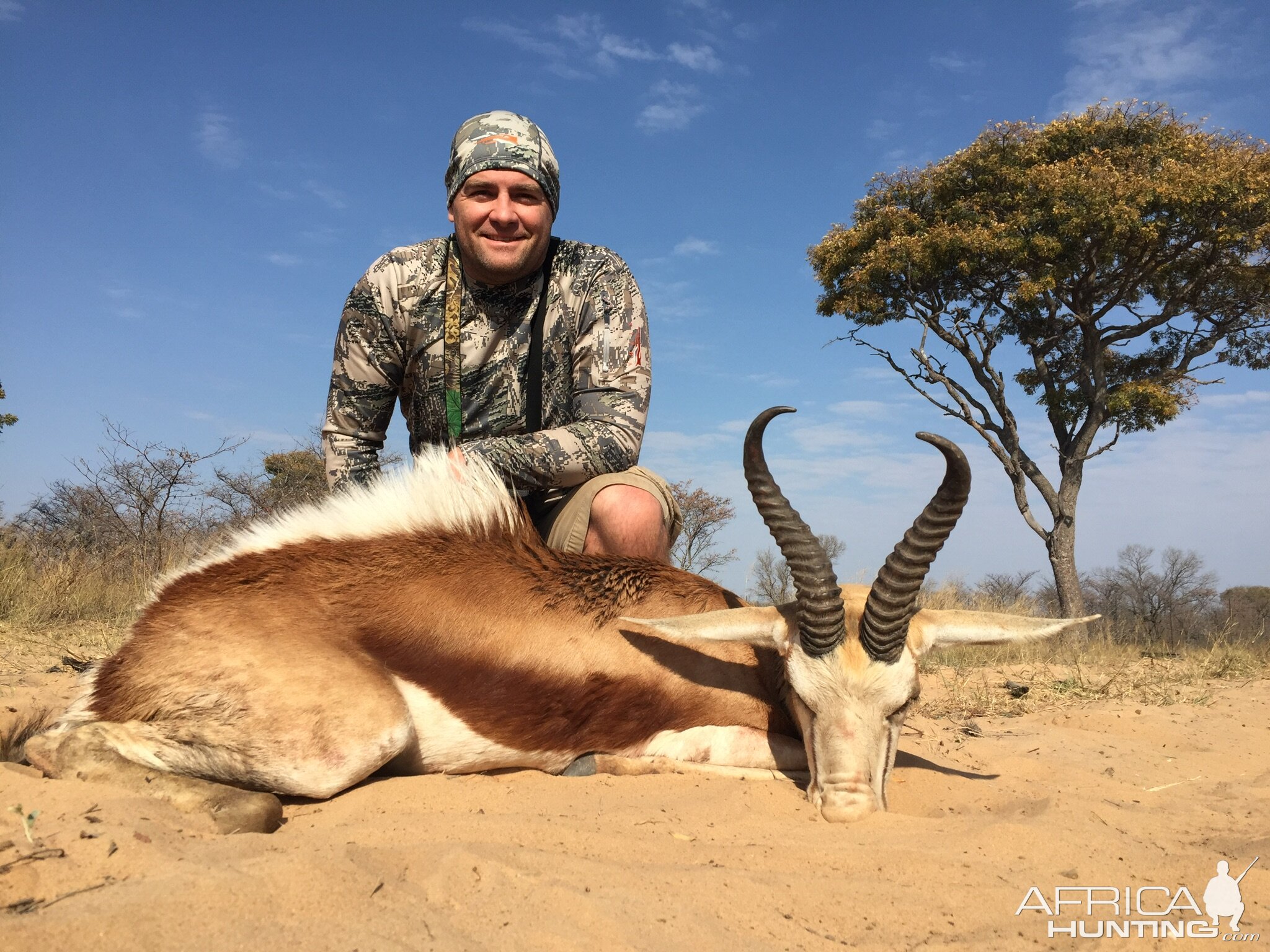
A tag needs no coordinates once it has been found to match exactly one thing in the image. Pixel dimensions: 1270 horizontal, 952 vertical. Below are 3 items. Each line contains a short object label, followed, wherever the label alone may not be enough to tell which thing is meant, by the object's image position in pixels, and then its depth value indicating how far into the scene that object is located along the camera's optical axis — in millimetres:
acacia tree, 14406
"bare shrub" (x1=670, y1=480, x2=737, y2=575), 21750
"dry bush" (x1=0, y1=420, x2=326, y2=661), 6773
